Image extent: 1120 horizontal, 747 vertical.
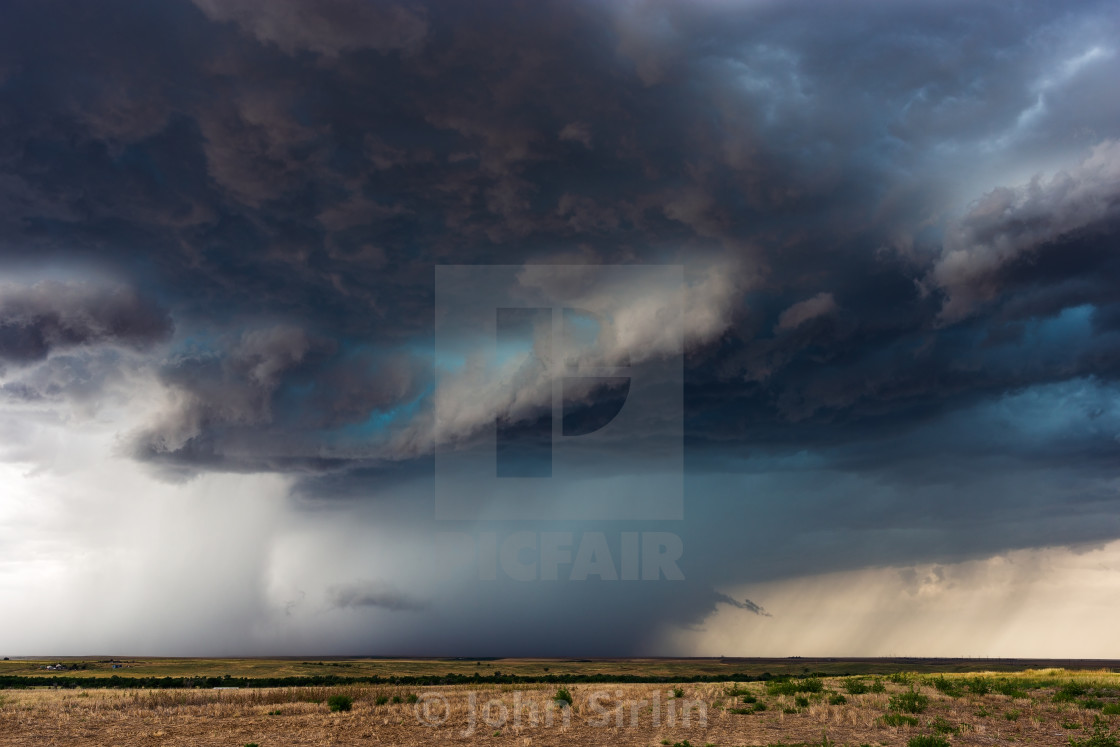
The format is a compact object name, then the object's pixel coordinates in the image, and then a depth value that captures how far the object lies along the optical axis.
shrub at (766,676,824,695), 43.84
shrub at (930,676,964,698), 40.57
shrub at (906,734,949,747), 25.80
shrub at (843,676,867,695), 42.28
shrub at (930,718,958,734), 29.10
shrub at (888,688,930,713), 34.88
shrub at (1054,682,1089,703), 37.66
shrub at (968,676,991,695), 41.16
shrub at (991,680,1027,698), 39.92
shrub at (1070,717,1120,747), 25.89
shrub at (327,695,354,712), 40.16
